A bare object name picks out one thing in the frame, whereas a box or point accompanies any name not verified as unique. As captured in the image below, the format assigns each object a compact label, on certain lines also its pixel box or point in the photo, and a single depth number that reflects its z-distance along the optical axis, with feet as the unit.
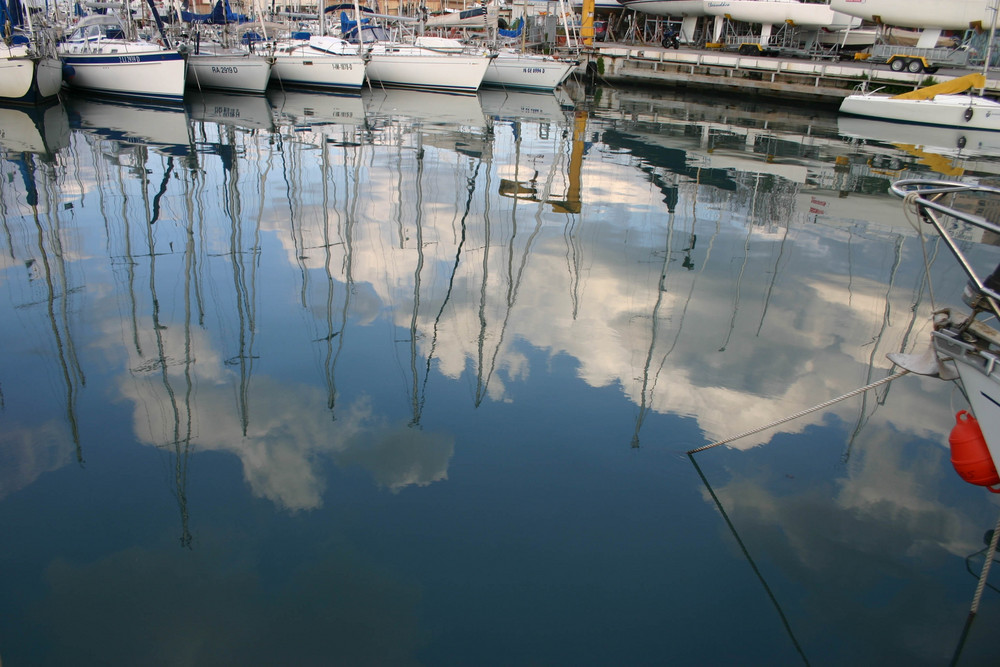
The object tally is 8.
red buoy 14.35
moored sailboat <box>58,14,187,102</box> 78.79
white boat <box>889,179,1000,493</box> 13.82
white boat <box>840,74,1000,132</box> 82.33
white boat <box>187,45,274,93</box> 89.45
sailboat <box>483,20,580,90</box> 104.68
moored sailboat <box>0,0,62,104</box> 68.54
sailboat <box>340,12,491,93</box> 96.22
